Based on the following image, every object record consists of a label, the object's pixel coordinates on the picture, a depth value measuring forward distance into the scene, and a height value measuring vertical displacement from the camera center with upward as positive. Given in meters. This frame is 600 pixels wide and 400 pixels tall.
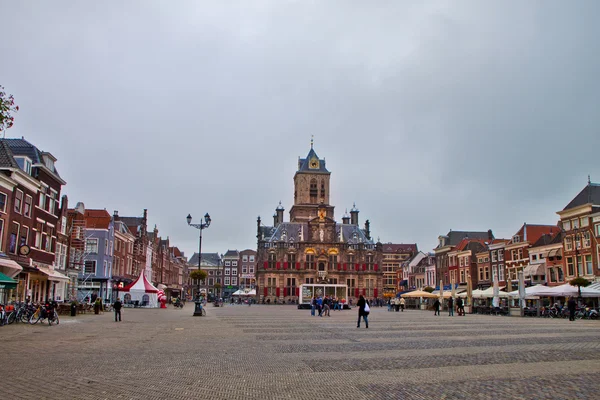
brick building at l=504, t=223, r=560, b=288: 62.88 +6.28
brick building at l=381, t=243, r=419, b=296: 129.25 +8.20
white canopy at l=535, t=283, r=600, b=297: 38.00 +0.53
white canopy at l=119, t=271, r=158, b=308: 47.72 +0.71
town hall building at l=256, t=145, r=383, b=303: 107.19 +8.05
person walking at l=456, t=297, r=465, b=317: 43.16 -0.83
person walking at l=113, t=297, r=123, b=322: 28.82 -0.66
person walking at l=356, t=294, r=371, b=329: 24.67 -0.51
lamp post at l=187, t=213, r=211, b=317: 37.56 +5.23
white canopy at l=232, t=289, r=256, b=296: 89.46 +0.61
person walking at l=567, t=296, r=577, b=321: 33.16 -0.63
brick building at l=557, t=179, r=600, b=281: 50.41 +6.66
